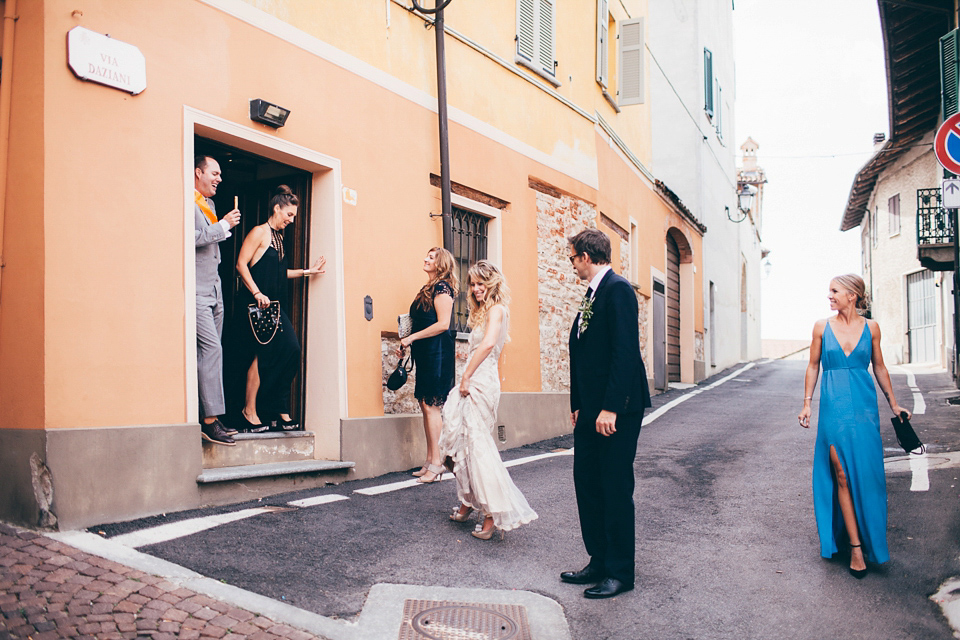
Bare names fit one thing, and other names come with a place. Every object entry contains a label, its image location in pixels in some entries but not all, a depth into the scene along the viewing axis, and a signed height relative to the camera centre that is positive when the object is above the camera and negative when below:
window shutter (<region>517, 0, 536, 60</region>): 10.50 +4.17
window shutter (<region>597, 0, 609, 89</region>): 13.07 +4.93
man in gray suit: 5.80 +0.32
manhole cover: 3.61 -1.30
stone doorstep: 6.01 -0.84
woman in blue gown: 4.72 -0.58
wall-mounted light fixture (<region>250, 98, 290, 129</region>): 6.29 +1.83
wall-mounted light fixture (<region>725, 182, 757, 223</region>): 23.53 +4.18
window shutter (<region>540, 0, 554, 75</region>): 11.10 +4.27
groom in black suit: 4.24 -0.37
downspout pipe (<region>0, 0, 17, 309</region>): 4.88 +1.60
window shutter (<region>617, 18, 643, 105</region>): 14.34 +5.01
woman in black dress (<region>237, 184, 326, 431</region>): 6.66 +0.08
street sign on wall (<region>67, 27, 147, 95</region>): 4.93 +1.82
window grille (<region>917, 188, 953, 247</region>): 19.06 +2.71
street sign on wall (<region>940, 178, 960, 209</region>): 8.89 +1.60
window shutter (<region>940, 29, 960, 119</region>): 13.76 +4.66
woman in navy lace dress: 6.90 -0.01
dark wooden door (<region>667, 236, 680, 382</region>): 19.42 +0.74
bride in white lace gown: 5.13 -0.53
